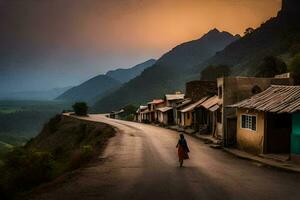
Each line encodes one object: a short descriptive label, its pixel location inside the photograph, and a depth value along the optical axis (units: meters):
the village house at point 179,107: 67.12
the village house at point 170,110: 74.45
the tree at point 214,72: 143.46
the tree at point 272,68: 85.56
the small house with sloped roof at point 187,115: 58.98
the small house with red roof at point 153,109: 85.96
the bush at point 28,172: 30.11
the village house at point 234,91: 37.03
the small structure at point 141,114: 99.41
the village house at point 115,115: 124.50
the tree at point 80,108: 113.17
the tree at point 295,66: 77.12
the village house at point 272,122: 24.88
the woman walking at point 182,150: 24.14
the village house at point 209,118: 42.84
